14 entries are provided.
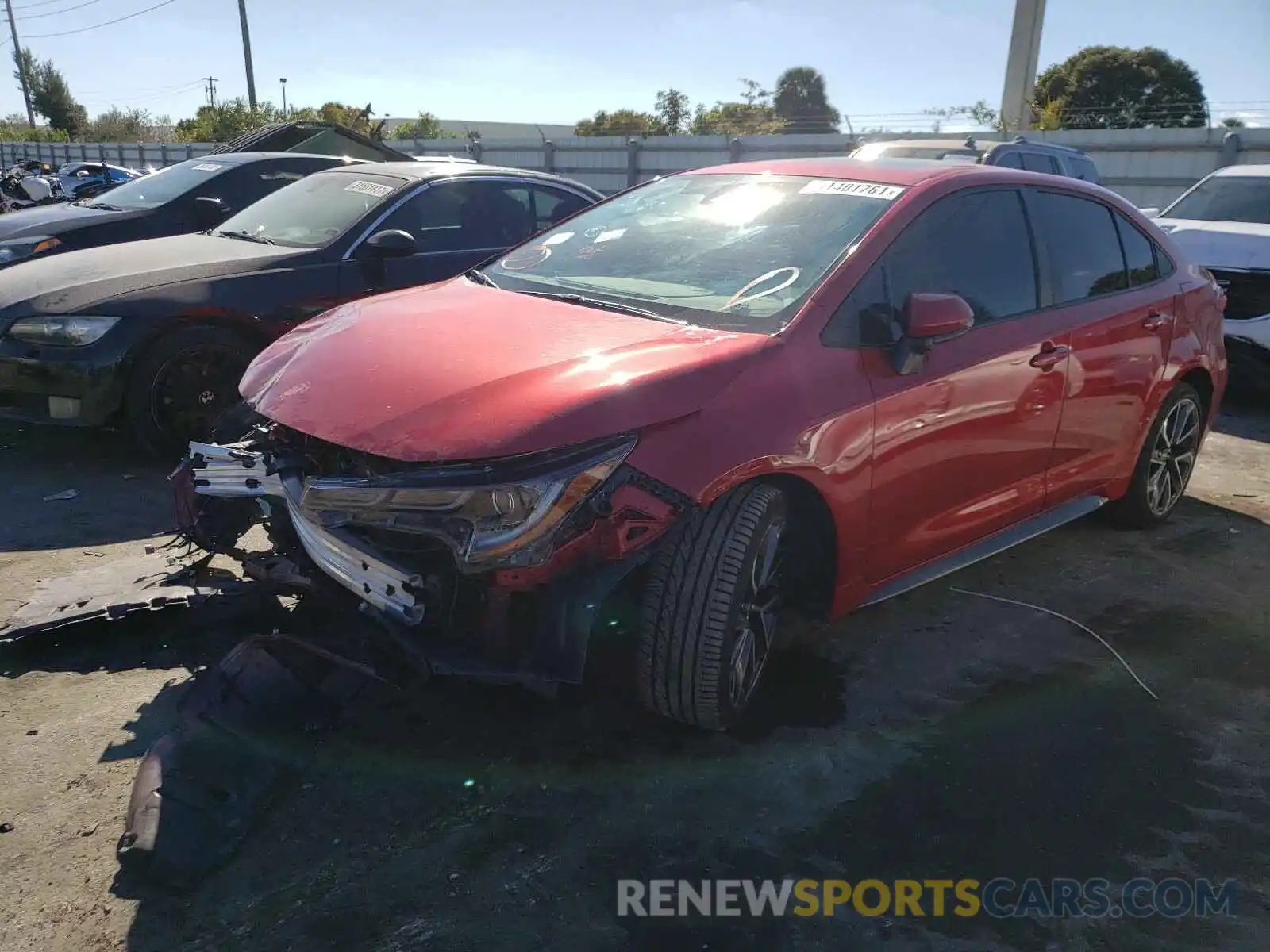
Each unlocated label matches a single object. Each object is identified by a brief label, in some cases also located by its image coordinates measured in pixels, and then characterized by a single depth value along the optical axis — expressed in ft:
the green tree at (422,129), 103.50
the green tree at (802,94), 222.07
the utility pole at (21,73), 199.99
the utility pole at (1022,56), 96.17
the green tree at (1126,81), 131.85
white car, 24.75
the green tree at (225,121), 128.47
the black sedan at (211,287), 16.61
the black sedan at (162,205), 24.40
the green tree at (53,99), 220.23
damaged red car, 8.48
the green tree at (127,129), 194.49
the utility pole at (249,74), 127.54
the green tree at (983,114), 87.94
